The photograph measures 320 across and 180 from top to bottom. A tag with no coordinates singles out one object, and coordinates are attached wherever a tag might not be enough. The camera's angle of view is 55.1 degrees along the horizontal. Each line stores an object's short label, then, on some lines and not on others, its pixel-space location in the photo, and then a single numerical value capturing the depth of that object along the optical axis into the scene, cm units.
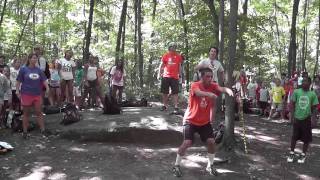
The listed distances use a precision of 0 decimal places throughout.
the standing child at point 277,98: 1146
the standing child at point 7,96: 766
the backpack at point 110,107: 850
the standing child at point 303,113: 634
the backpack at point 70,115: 780
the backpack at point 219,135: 681
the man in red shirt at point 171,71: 791
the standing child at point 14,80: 848
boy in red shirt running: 514
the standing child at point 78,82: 994
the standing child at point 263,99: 1250
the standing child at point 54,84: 914
